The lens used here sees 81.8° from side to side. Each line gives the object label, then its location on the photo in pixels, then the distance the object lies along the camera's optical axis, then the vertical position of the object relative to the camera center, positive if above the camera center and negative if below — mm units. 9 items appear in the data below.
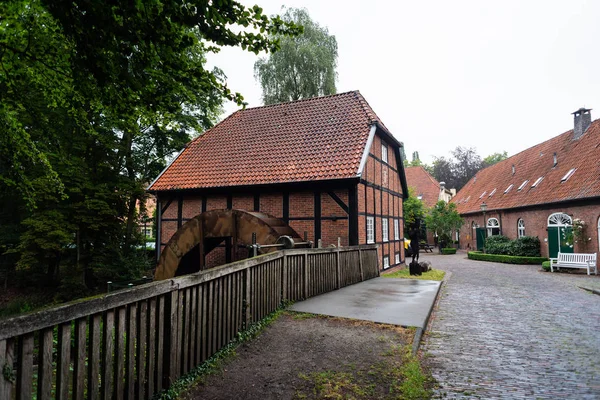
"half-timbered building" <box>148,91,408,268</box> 11242 +1794
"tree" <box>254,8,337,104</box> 22359 +10373
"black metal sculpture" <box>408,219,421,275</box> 13828 -449
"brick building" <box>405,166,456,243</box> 36259 +3910
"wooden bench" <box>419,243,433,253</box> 29578 -2113
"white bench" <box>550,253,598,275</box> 14533 -1721
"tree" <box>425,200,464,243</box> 27641 +209
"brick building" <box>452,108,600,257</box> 15938 +1577
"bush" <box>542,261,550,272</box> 15566 -2000
